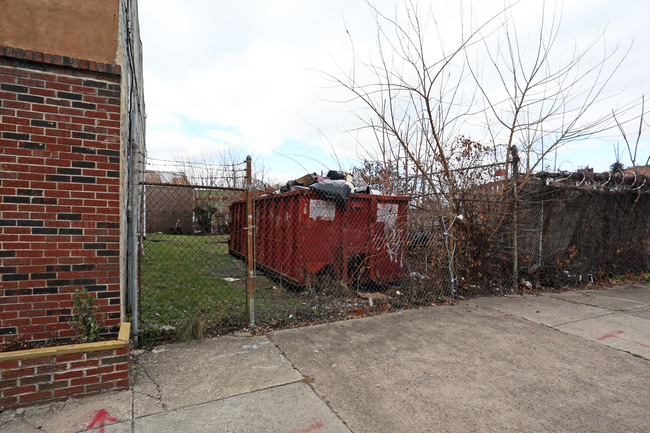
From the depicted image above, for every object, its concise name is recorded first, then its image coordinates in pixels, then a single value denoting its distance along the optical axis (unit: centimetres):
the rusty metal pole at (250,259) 423
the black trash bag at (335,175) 676
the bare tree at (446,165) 609
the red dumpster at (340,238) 607
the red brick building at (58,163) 289
